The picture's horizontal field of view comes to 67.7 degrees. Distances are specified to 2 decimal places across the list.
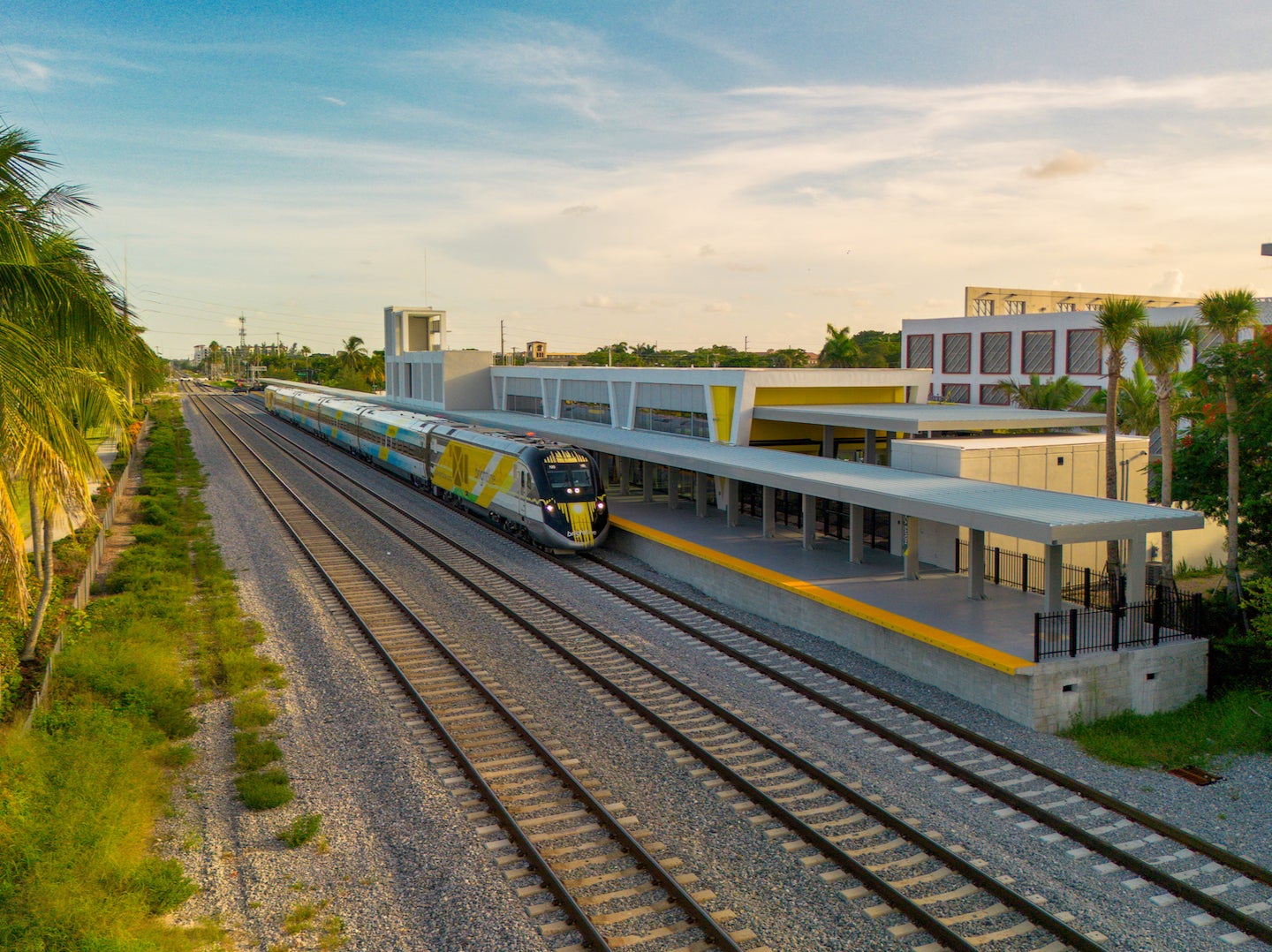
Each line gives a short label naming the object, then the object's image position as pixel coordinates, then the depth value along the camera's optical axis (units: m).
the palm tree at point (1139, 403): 28.94
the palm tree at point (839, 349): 59.44
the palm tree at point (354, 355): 114.81
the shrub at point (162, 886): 9.17
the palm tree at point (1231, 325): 17.78
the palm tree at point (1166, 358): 19.33
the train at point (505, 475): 25.88
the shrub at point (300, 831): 10.50
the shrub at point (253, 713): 13.95
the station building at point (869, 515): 14.95
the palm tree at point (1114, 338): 19.12
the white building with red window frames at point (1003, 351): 47.69
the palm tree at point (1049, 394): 37.75
